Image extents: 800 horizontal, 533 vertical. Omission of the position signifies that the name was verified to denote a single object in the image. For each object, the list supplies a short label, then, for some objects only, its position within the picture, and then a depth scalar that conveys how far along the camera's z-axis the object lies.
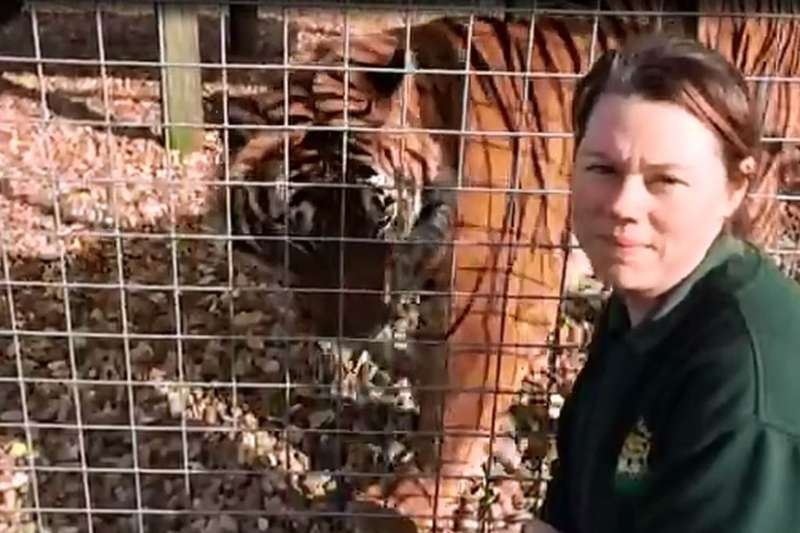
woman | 1.43
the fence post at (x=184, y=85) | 3.54
